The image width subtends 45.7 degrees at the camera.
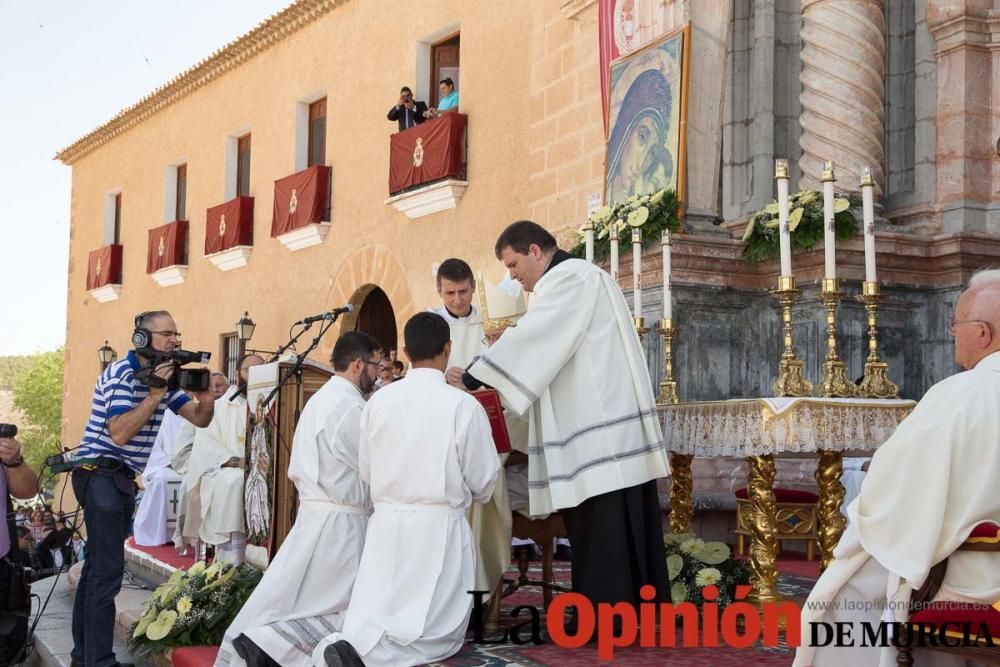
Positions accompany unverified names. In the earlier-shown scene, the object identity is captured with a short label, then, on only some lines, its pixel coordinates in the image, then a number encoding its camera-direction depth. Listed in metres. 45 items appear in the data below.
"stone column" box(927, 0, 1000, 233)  7.42
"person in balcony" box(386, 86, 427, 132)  13.50
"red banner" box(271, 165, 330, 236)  15.07
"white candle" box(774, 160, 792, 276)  5.02
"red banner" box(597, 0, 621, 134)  9.35
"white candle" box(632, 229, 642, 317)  5.77
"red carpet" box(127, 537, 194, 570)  8.67
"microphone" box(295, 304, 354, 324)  5.88
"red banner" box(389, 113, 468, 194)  12.55
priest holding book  4.61
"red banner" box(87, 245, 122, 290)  21.69
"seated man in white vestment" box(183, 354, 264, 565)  8.05
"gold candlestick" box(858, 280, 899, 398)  5.09
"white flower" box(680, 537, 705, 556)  5.23
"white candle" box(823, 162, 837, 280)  4.96
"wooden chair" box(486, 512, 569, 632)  5.04
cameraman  5.21
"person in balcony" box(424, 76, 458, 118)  13.17
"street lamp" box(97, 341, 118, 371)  21.06
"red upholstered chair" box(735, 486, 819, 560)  6.86
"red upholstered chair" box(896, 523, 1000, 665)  3.05
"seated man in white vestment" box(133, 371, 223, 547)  10.02
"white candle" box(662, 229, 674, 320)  5.66
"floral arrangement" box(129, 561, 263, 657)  5.60
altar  4.87
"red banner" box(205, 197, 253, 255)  17.00
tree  47.97
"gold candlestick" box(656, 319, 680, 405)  5.73
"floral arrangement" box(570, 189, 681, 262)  8.12
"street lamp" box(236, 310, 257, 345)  16.20
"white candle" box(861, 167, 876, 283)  4.93
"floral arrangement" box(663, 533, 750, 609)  5.08
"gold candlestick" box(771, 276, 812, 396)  5.07
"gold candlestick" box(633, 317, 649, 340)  5.98
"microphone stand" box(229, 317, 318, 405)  5.98
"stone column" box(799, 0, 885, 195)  7.70
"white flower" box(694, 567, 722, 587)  5.06
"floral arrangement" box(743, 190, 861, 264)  7.08
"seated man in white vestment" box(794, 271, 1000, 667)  3.18
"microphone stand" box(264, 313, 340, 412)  5.94
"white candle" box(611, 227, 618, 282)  6.03
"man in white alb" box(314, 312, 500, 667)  4.48
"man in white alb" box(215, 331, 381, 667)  5.03
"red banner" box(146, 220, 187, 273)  19.17
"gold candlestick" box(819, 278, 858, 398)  5.06
